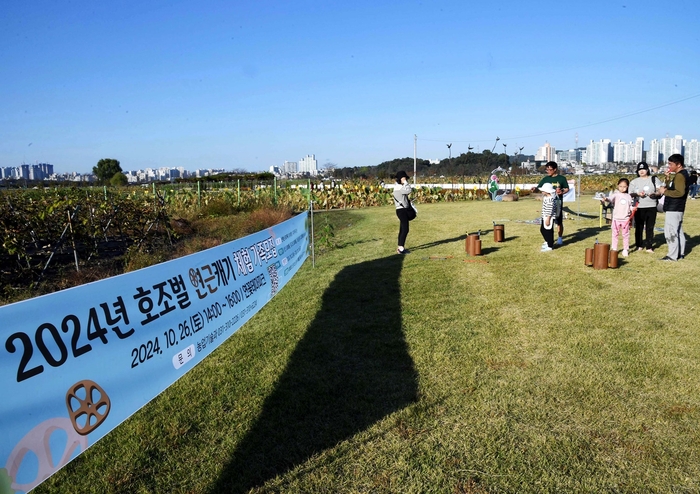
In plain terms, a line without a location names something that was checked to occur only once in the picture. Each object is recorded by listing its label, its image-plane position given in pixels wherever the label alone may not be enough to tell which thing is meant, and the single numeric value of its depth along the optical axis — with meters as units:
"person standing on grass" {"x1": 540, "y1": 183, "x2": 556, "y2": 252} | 11.08
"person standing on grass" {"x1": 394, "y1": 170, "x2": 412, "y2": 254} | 11.40
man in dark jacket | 9.35
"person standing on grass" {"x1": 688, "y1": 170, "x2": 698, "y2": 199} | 27.16
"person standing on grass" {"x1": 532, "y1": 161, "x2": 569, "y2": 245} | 11.16
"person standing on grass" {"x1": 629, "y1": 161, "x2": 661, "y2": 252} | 10.20
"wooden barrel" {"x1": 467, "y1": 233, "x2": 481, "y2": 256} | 11.50
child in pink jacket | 10.10
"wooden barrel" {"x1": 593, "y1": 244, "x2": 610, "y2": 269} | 9.43
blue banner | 2.45
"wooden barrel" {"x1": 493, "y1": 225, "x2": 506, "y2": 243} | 13.24
